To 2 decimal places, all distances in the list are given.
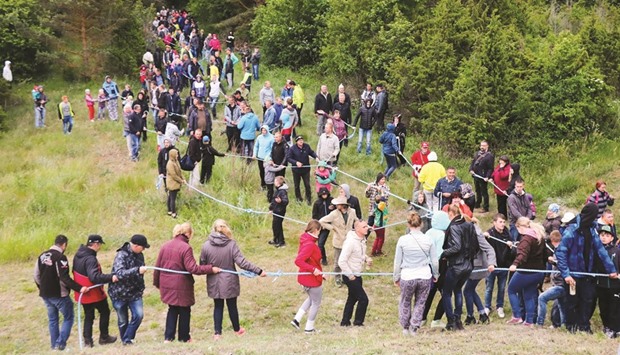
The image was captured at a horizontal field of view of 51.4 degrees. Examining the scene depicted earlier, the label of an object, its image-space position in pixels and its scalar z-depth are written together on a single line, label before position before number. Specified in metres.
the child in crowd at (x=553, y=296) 9.21
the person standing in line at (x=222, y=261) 9.20
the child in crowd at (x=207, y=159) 16.12
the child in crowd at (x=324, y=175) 14.52
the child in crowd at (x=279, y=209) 13.42
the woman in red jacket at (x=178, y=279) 8.97
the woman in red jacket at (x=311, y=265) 9.20
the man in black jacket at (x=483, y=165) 15.03
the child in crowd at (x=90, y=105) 23.06
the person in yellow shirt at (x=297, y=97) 20.86
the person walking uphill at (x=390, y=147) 16.86
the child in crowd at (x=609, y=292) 8.77
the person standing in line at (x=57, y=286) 9.16
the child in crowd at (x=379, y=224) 13.05
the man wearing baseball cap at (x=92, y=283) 9.09
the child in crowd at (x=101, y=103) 23.30
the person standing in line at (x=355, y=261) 9.30
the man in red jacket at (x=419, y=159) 15.57
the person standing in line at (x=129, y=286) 9.02
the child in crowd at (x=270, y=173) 15.56
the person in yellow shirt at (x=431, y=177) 14.02
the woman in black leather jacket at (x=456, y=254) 8.88
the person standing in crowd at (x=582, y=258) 8.69
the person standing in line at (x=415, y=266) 8.57
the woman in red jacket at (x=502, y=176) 14.54
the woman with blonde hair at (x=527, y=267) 9.37
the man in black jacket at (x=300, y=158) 15.30
